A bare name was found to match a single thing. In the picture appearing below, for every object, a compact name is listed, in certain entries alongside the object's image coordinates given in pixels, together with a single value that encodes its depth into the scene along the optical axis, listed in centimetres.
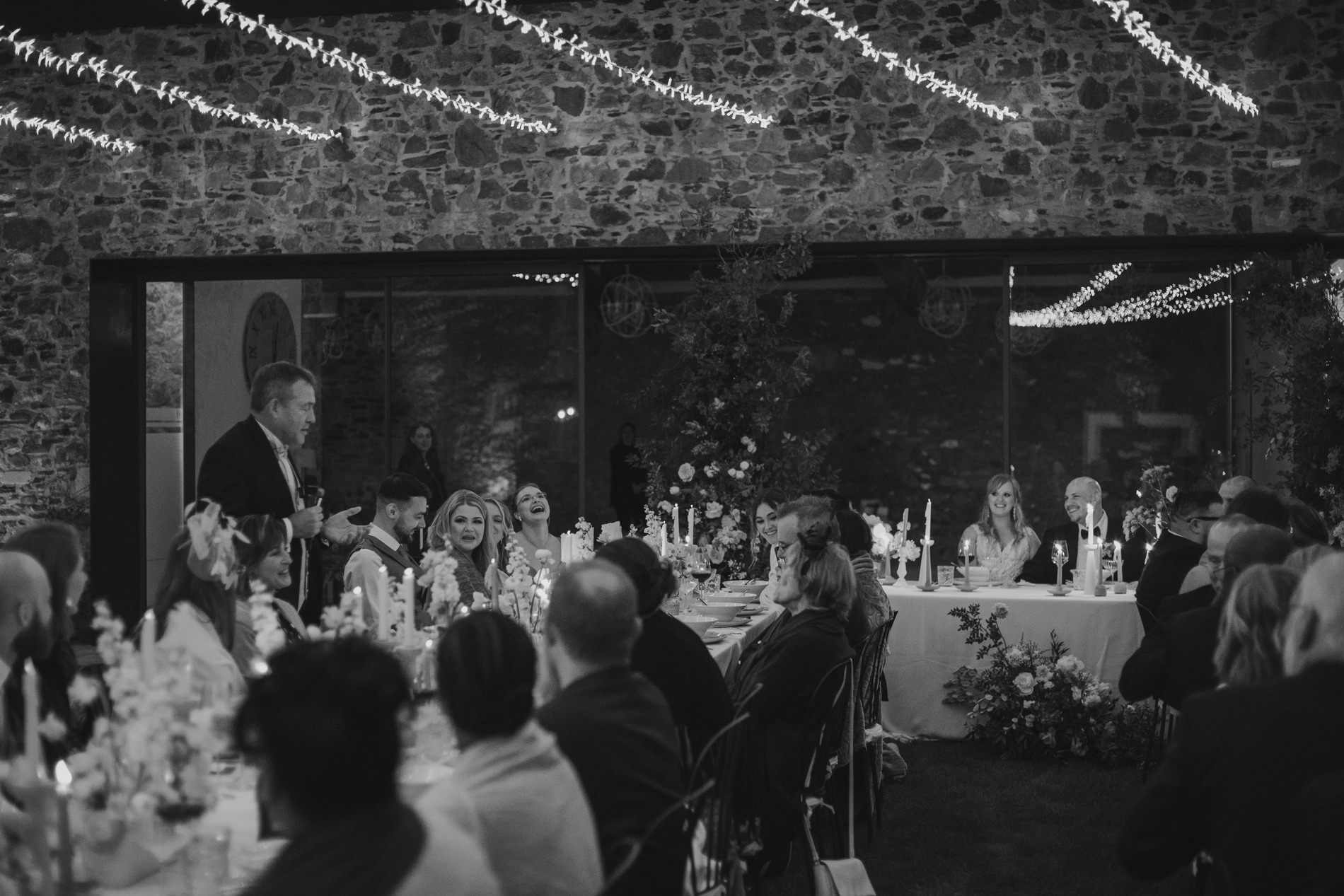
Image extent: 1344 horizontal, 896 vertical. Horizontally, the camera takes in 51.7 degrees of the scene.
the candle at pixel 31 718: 238
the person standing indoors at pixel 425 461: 1070
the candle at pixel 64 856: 225
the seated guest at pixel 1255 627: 304
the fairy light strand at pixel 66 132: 1070
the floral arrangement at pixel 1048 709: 688
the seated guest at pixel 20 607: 322
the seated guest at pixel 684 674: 391
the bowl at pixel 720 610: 646
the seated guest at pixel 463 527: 614
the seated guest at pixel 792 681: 441
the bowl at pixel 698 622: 592
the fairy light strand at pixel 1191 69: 934
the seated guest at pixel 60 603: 344
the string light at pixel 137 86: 1041
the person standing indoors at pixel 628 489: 1031
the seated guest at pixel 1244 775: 239
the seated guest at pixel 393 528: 554
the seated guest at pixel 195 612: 359
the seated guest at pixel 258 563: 416
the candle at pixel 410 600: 366
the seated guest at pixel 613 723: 275
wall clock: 1113
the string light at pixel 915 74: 959
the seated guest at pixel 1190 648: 407
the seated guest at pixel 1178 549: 581
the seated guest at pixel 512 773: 221
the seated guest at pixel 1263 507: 512
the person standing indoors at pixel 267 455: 565
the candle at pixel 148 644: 251
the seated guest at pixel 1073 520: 815
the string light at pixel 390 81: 1014
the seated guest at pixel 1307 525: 550
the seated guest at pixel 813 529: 479
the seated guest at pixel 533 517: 700
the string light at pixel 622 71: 986
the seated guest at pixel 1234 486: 717
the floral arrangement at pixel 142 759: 232
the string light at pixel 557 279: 1041
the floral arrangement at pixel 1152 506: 769
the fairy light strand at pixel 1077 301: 985
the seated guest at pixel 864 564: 613
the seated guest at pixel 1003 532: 843
